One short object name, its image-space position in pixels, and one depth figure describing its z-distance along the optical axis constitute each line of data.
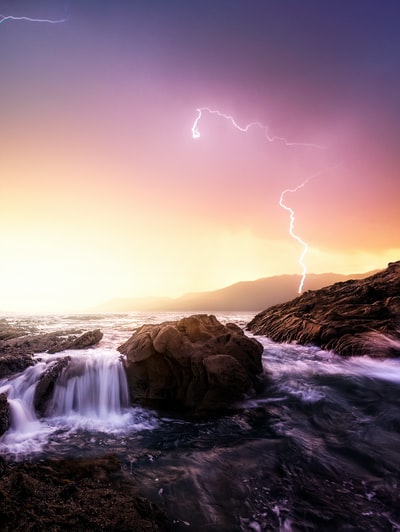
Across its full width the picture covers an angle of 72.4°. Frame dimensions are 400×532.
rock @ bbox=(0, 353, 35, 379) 11.16
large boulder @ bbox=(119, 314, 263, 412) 10.83
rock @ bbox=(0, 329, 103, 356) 15.10
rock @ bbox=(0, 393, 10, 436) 7.99
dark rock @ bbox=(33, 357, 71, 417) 10.03
